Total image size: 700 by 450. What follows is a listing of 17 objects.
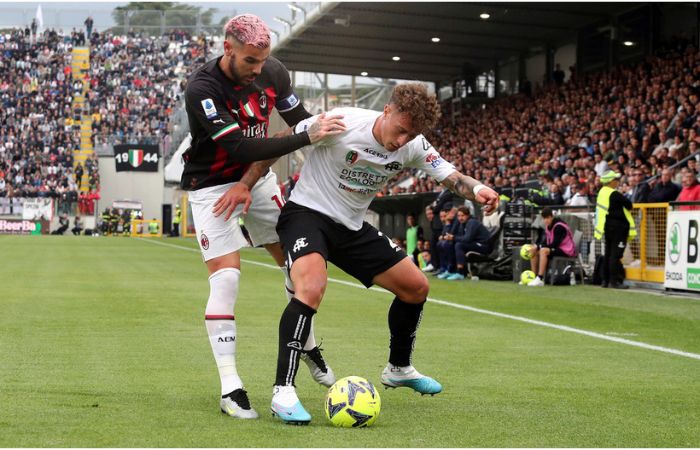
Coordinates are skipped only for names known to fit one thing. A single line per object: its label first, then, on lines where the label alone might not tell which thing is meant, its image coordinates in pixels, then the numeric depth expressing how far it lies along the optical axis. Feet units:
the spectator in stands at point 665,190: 57.47
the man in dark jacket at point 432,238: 72.74
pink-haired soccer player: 18.20
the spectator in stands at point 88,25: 219.00
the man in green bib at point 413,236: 82.02
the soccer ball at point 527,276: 60.75
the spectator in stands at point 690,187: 54.75
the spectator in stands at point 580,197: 68.74
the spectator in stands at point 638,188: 60.39
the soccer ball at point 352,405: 16.94
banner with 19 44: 197.06
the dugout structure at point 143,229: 193.57
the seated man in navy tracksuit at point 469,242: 66.33
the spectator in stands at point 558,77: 116.98
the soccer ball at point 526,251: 61.01
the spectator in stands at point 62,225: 186.60
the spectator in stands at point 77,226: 188.24
